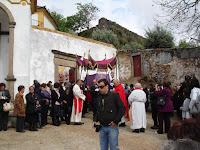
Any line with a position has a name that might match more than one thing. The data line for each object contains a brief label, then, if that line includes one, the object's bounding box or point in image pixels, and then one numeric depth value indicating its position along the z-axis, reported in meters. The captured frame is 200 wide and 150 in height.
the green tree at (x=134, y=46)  23.12
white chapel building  10.16
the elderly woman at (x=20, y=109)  7.31
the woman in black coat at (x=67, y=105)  8.84
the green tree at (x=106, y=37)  22.02
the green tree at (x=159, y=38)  20.41
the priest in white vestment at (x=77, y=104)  8.80
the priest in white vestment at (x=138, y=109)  7.53
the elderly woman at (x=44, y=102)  8.38
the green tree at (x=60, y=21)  33.20
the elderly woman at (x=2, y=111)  7.48
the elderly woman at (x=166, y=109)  7.16
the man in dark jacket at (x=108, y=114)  3.96
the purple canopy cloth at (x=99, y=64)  12.14
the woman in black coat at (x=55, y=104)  8.55
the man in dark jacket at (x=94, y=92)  9.73
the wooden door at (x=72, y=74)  13.96
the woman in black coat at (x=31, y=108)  7.56
